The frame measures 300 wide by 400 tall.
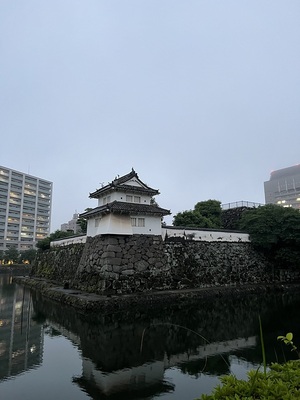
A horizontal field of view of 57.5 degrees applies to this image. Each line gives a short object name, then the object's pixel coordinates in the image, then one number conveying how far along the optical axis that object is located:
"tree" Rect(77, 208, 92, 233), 35.81
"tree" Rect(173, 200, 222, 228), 28.41
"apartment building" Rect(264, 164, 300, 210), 84.88
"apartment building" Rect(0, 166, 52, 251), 78.62
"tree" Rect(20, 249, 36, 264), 64.88
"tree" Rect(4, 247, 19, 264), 62.91
